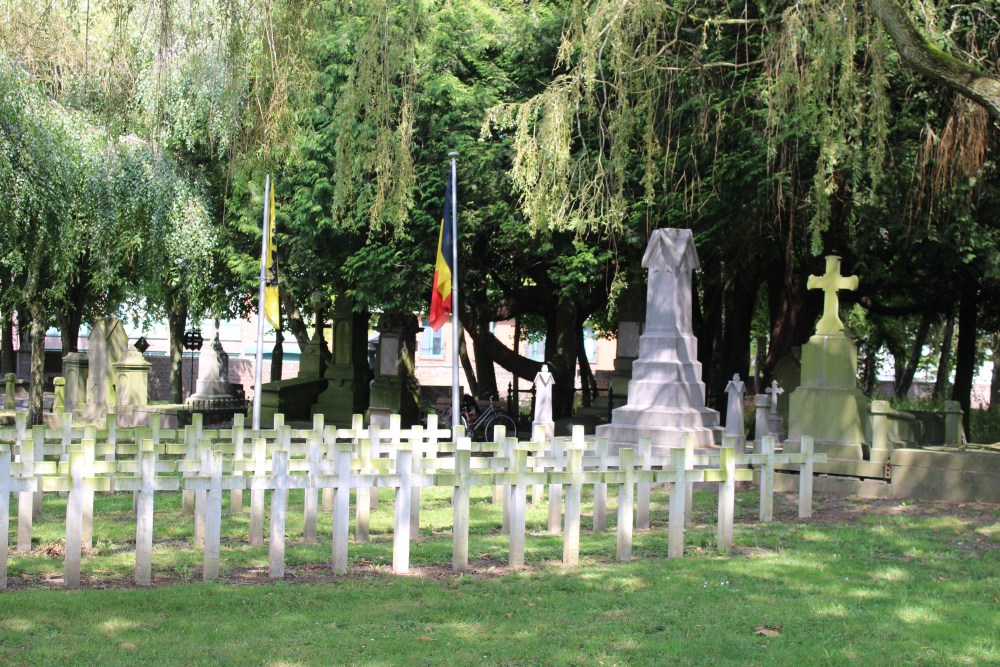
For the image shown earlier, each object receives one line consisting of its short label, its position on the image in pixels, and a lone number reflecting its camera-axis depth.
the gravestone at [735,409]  18.22
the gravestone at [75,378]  27.52
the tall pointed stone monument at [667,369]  16.33
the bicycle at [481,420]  22.64
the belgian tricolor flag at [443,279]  18.77
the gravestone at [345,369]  29.34
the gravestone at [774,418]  22.42
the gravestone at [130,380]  26.27
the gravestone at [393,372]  27.14
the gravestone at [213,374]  31.55
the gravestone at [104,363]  26.33
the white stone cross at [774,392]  22.62
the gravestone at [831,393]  15.35
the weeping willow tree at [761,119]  10.71
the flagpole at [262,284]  17.95
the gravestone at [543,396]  19.30
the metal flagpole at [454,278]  18.11
